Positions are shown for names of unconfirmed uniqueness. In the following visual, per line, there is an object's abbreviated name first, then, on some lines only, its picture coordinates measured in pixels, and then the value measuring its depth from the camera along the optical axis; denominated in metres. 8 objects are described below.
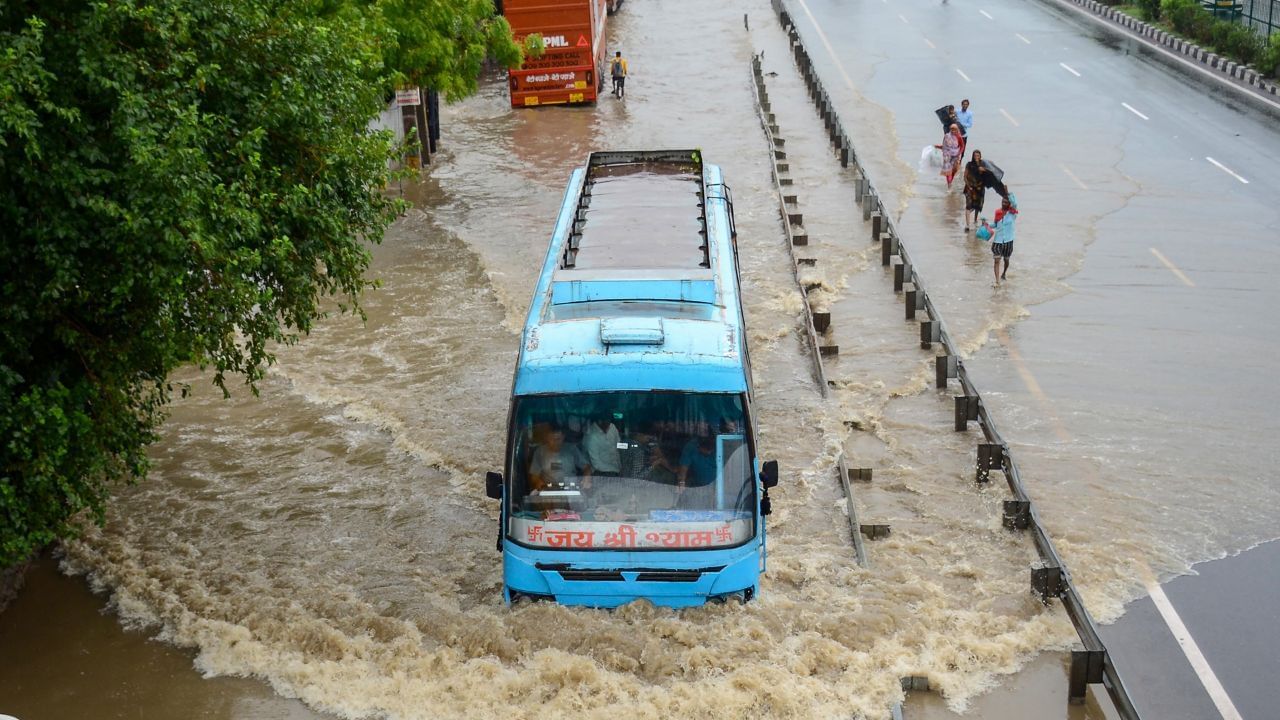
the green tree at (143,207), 8.65
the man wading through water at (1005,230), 19.47
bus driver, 10.12
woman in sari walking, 25.59
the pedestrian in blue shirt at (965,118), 26.73
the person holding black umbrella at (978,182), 21.61
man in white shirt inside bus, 10.12
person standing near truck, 36.28
